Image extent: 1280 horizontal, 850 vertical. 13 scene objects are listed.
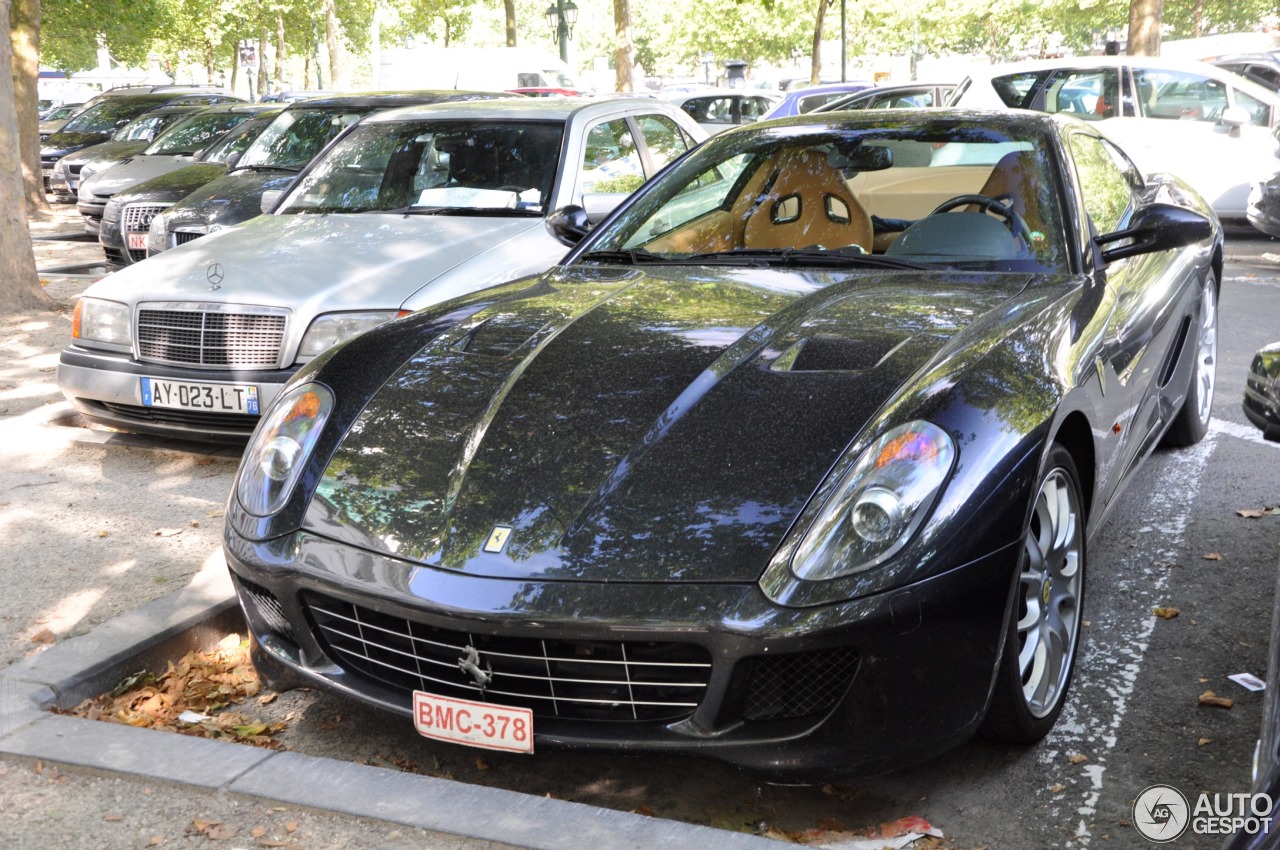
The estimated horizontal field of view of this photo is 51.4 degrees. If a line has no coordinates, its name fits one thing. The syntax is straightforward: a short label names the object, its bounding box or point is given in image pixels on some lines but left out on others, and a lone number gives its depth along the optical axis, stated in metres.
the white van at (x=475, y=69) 31.59
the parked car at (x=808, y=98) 19.66
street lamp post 31.55
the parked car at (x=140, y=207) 11.57
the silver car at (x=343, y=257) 5.73
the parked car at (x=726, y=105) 21.95
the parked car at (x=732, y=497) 2.73
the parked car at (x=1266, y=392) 3.43
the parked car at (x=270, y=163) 9.84
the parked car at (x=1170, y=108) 12.43
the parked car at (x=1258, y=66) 19.27
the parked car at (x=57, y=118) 29.90
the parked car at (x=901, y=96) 15.99
